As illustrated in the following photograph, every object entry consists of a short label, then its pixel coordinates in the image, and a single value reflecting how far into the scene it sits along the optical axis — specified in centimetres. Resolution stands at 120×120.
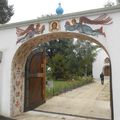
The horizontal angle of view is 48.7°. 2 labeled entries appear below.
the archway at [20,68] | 460
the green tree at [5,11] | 1208
